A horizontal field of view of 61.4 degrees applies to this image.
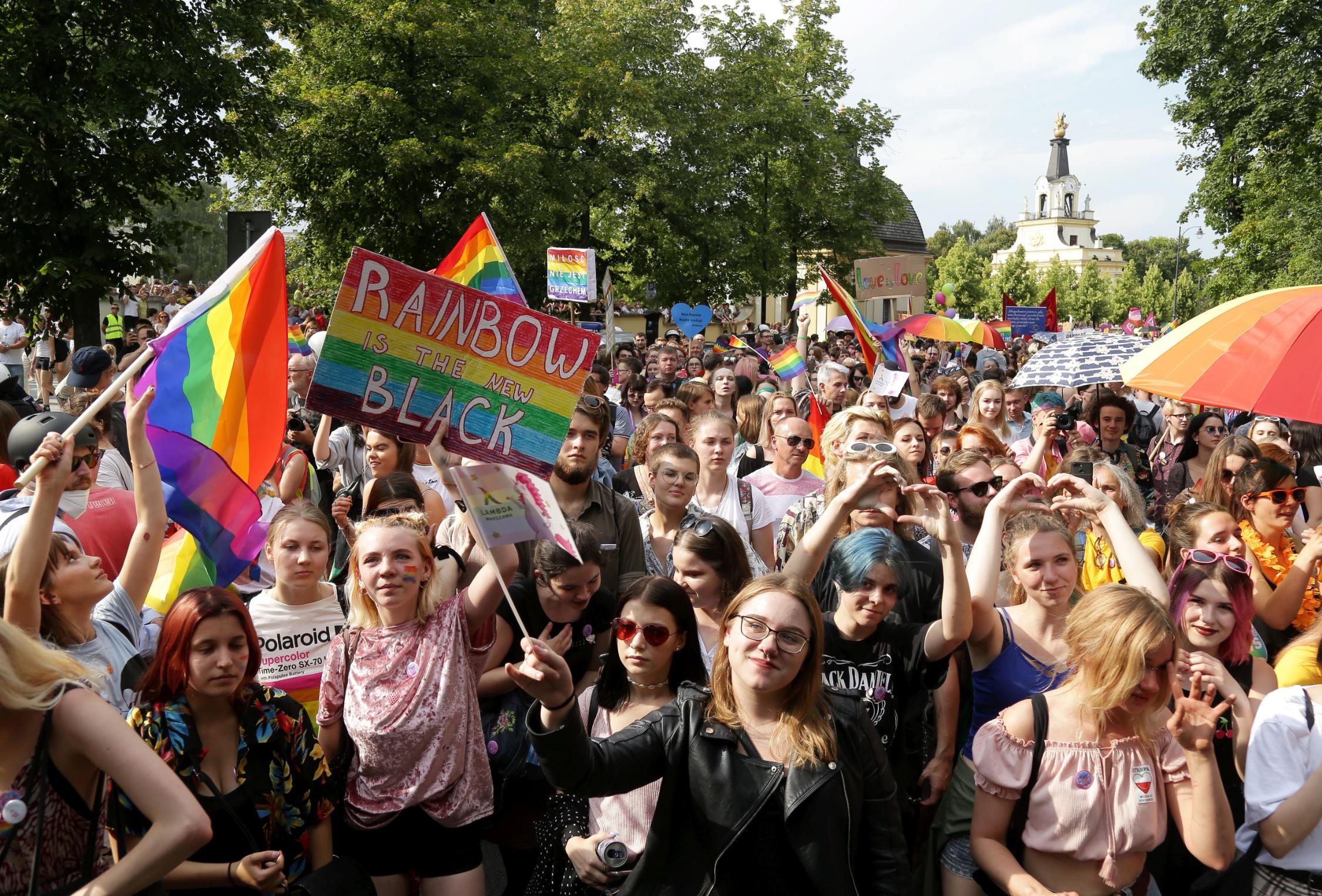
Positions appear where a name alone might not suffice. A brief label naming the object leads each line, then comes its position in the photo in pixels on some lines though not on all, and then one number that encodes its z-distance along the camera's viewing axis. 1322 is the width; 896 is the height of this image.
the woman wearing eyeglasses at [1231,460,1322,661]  4.73
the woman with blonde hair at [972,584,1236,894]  2.90
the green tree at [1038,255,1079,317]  90.75
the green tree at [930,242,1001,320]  78.75
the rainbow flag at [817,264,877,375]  10.02
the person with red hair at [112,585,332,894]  3.00
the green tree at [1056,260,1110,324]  91.62
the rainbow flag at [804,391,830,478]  8.85
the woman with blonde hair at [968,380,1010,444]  8.02
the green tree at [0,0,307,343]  15.66
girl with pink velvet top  3.50
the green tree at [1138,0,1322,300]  27.69
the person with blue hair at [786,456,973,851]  3.64
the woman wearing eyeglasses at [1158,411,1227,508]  7.52
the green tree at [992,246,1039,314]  79.94
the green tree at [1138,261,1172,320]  86.06
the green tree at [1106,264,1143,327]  90.88
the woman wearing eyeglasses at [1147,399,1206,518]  8.21
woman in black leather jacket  2.61
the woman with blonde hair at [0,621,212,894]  2.35
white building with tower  146.88
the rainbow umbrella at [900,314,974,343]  15.41
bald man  6.23
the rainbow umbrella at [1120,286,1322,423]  4.02
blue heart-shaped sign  22.55
